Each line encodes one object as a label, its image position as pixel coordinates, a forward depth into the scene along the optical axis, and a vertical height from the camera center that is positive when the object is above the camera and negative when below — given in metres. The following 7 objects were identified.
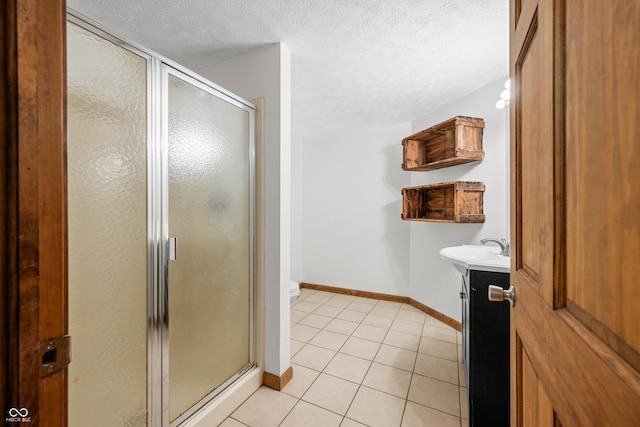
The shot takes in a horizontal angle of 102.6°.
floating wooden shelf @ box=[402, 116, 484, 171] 2.23 +0.68
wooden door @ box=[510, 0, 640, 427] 0.31 +0.00
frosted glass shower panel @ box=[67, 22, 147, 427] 0.90 -0.07
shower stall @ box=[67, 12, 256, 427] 0.93 -0.09
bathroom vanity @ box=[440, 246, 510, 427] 1.25 -0.67
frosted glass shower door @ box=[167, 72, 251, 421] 1.27 -0.16
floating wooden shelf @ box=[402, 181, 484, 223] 2.25 +0.11
